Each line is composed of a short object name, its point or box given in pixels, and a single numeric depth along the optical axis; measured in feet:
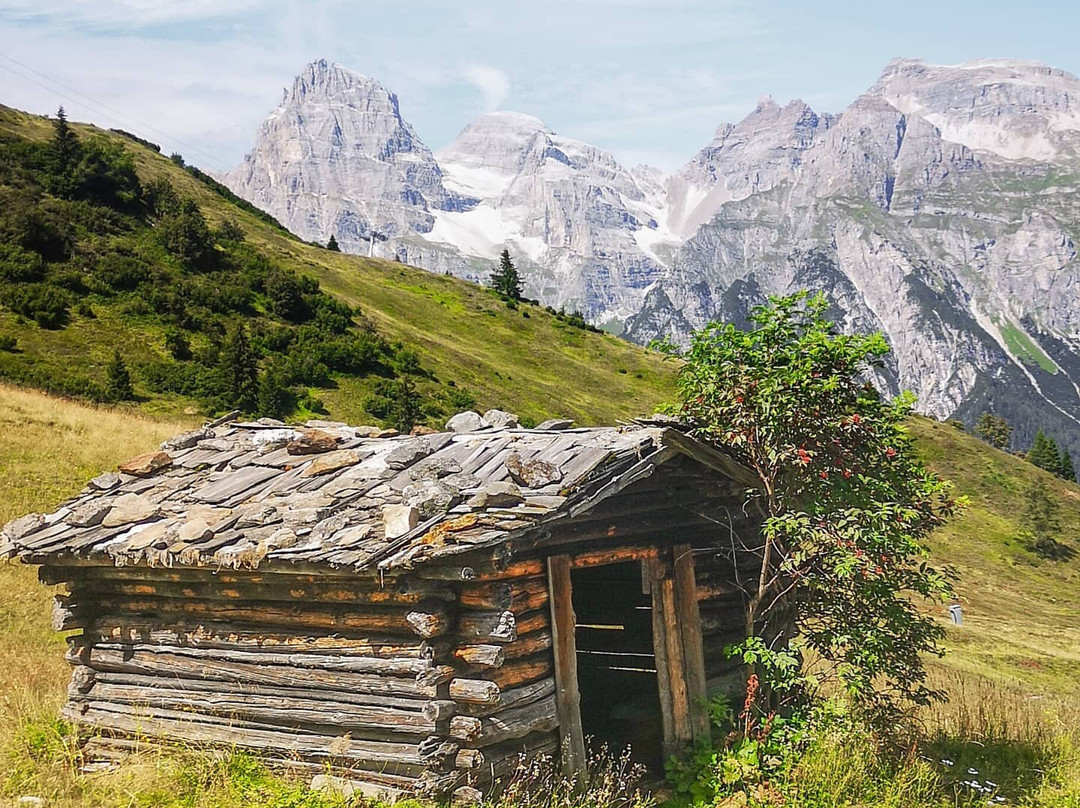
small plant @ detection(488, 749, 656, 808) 25.96
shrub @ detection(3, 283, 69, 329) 104.63
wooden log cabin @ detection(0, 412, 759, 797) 25.85
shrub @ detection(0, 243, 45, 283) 110.93
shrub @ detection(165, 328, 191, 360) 108.88
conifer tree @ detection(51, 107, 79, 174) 148.87
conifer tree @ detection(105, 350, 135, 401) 92.63
